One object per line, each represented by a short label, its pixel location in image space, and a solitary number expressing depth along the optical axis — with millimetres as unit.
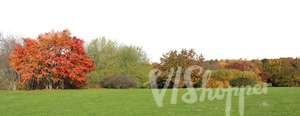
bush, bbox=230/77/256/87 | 59250
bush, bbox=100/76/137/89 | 60000
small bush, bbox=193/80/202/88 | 54875
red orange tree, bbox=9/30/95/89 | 54031
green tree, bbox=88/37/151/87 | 65625
